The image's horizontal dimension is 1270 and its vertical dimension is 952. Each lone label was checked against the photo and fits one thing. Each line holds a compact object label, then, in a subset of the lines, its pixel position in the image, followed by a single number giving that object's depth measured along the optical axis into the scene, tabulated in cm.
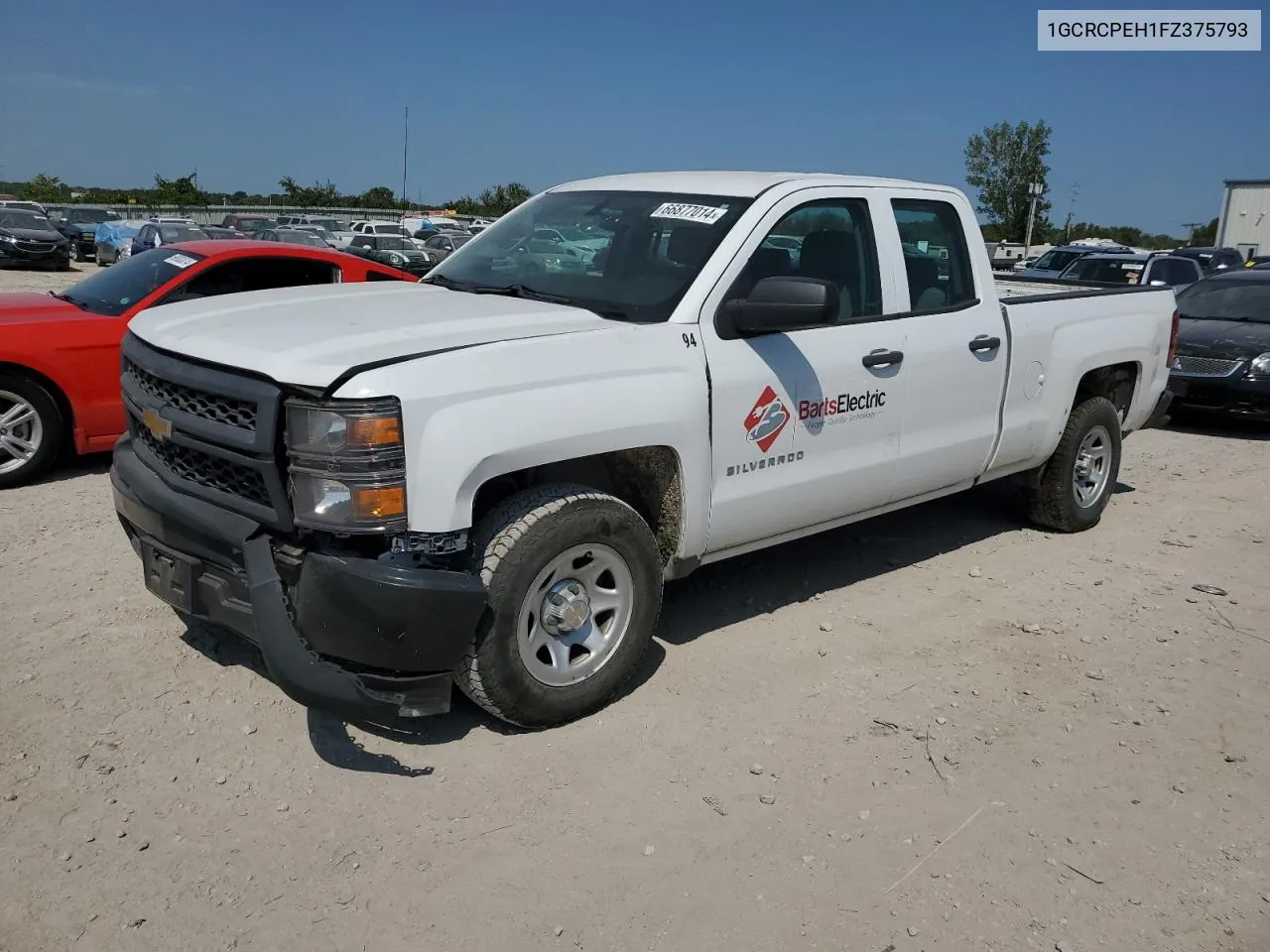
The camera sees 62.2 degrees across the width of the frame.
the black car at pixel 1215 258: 1872
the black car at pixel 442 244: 2532
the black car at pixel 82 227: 3281
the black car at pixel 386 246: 1841
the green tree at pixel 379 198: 6438
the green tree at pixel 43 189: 5725
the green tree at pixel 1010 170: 5166
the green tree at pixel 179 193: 5369
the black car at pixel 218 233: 2477
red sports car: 627
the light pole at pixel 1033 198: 4466
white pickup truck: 317
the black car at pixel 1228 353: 981
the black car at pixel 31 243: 2602
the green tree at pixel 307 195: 6153
